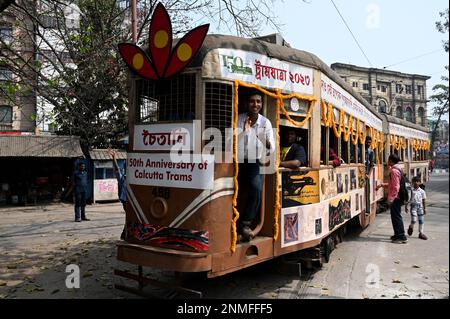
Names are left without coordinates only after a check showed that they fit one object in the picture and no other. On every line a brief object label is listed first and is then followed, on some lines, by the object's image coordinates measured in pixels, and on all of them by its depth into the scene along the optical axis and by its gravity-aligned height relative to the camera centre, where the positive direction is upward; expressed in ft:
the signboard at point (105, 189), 57.57 -3.88
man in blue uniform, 37.91 -2.20
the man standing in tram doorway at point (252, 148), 14.25 +0.59
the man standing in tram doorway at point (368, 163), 29.96 +0.02
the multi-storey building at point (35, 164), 53.42 +0.04
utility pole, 31.01 +11.77
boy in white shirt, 28.12 -3.05
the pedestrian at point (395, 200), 26.84 -2.61
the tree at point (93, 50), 32.61 +10.79
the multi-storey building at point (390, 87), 172.86 +35.75
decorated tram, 12.95 +0.00
